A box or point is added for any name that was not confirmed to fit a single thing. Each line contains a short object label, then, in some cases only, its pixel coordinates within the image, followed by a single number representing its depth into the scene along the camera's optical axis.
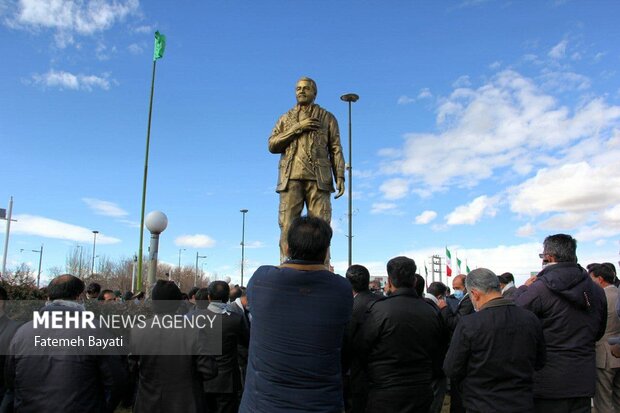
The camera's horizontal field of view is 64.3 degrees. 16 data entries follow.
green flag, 21.30
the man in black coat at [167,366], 4.60
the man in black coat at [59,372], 4.07
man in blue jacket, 2.97
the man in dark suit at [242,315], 5.56
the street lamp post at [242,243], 43.69
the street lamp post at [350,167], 19.93
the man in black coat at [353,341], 4.11
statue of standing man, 7.61
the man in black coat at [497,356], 3.74
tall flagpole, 17.81
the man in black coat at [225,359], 5.32
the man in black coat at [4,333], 4.52
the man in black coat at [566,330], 4.23
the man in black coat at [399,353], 3.96
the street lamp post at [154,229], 11.74
